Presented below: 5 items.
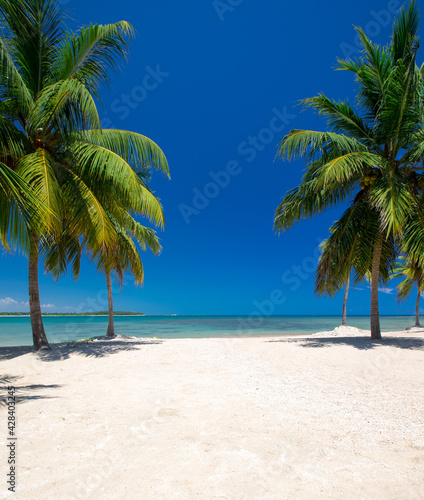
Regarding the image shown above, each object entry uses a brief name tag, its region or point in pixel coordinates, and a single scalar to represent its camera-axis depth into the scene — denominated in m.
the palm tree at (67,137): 6.83
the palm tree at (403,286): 26.78
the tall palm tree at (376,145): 8.04
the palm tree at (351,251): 9.05
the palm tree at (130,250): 11.66
